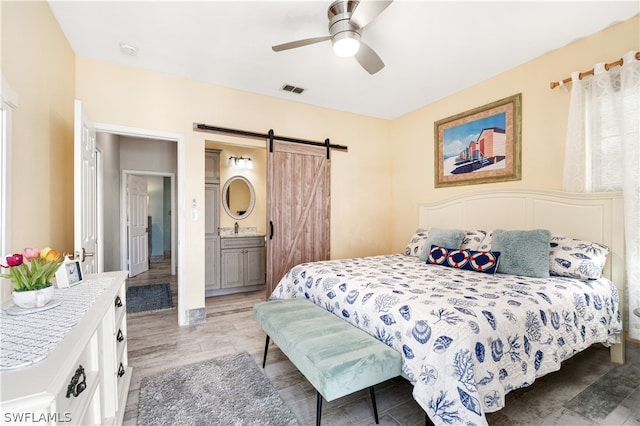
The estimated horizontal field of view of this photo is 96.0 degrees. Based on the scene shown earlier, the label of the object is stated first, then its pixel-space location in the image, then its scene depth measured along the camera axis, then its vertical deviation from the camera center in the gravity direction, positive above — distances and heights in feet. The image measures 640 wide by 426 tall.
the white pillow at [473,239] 9.72 -0.90
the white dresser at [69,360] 2.27 -1.35
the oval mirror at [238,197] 16.08 +1.07
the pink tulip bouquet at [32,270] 4.09 -0.77
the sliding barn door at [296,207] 12.64 +0.37
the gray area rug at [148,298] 12.41 -3.88
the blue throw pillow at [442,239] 10.02 -0.90
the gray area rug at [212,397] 5.66 -3.99
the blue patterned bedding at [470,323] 4.63 -2.18
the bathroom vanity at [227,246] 14.33 -1.57
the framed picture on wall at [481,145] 10.28 +2.70
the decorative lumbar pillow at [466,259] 8.31 -1.41
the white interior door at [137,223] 18.25 -0.44
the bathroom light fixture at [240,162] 16.19 +3.04
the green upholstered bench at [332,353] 4.91 -2.58
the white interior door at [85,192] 6.98 +0.65
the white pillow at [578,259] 7.36 -1.22
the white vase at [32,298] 4.06 -1.15
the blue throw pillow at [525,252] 7.69 -1.11
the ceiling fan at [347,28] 6.44 +4.45
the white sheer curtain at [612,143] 7.32 +1.90
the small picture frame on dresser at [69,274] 5.25 -1.06
